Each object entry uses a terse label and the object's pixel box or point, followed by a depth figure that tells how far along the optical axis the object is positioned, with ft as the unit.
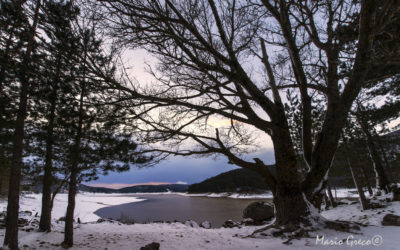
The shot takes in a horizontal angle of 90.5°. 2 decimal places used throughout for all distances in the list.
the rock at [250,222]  43.81
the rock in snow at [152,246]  14.68
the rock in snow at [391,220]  20.16
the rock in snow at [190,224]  40.57
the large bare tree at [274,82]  14.33
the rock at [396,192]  36.41
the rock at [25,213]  50.48
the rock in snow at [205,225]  41.78
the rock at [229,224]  40.42
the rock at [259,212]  48.50
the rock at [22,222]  30.93
